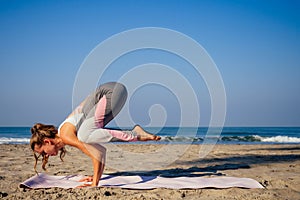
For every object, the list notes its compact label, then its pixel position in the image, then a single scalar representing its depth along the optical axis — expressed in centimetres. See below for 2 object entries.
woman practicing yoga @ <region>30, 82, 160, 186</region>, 383
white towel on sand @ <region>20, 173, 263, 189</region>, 391
